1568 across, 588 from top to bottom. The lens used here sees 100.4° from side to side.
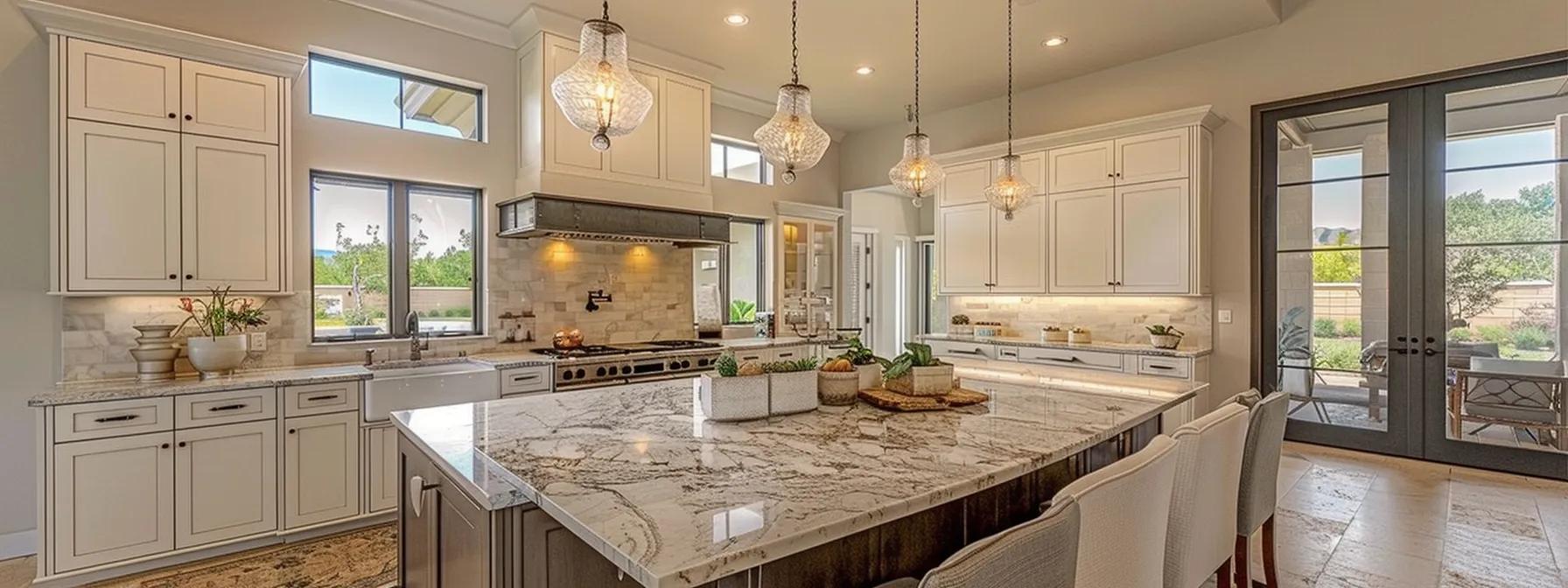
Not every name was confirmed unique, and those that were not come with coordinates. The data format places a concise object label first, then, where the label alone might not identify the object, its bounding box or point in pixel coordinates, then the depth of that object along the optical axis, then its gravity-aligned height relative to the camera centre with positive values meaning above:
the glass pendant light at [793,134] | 2.87 +0.71
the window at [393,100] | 4.02 +1.29
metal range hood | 4.28 +0.53
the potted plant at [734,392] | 2.04 -0.30
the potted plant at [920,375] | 2.39 -0.30
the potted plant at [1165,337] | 5.00 -0.33
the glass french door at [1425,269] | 4.04 +0.17
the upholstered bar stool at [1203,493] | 1.89 -0.61
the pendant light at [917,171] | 3.57 +0.68
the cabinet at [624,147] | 4.45 +1.10
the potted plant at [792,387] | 2.13 -0.30
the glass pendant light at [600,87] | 2.31 +0.74
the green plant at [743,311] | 6.34 -0.16
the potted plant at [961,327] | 6.42 -0.32
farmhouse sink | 3.51 -0.51
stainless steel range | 4.29 -0.47
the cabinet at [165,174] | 3.01 +0.60
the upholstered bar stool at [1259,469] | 2.31 -0.64
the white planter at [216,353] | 3.28 -0.29
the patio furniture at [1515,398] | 3.98 -0.65
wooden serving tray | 2.24 -0.38
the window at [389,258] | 4.04 +0.25
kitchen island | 1.20 -0.42
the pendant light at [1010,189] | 3.94 +0.64
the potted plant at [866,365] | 2.50 -0.27
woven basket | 2.32 -0.33
